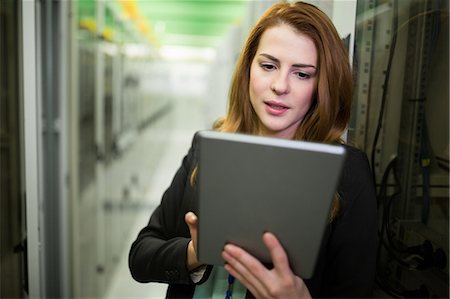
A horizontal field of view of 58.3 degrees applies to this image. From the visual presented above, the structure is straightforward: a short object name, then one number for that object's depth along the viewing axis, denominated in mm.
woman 954
